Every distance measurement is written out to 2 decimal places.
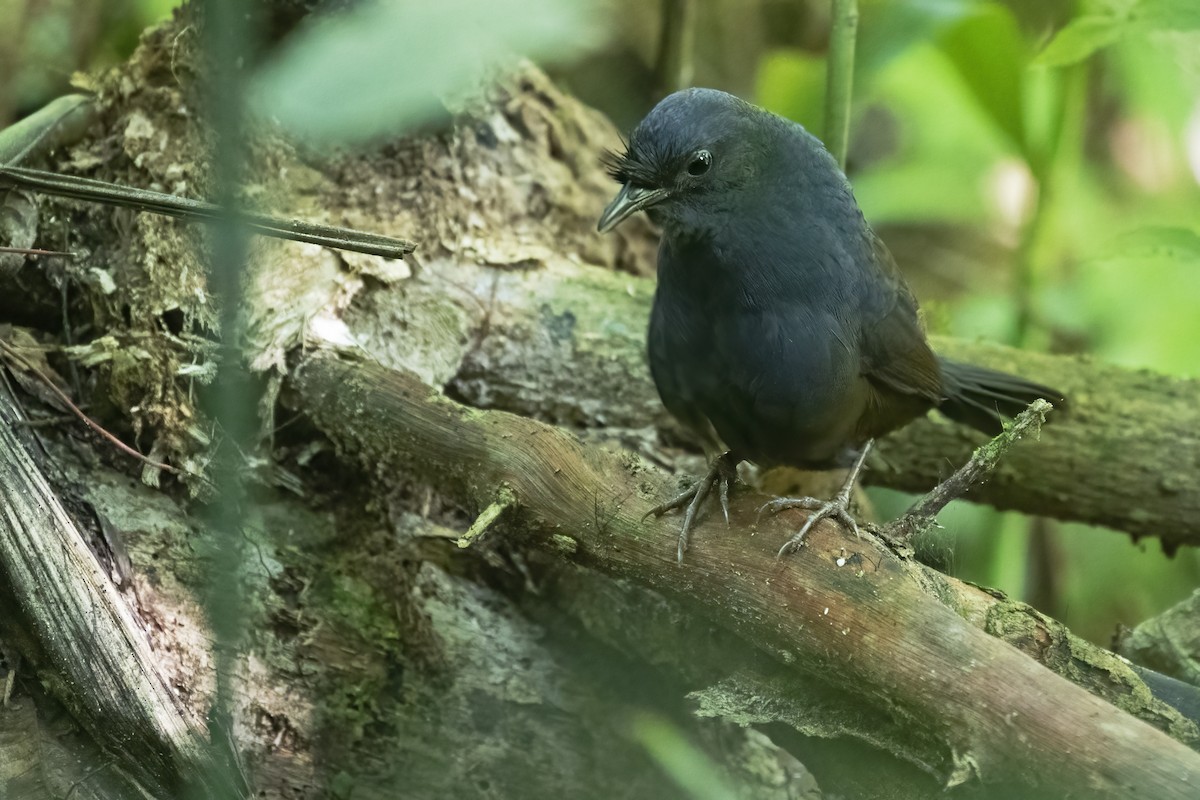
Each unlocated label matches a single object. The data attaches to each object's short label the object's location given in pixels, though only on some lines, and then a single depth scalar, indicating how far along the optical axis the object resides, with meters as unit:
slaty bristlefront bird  5.35
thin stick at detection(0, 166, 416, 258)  3.30
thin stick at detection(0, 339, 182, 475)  5.12
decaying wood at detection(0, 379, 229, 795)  4.27
